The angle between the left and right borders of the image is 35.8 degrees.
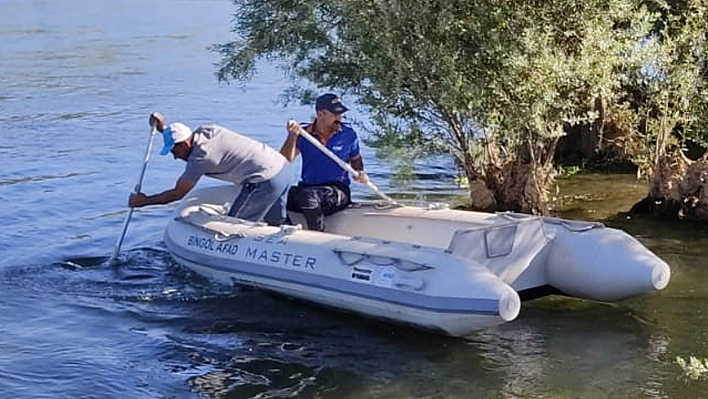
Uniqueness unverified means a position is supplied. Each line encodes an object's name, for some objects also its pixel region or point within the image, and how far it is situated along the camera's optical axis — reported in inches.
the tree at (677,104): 421.7
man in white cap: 350.0
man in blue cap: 360.8
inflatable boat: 294.4
